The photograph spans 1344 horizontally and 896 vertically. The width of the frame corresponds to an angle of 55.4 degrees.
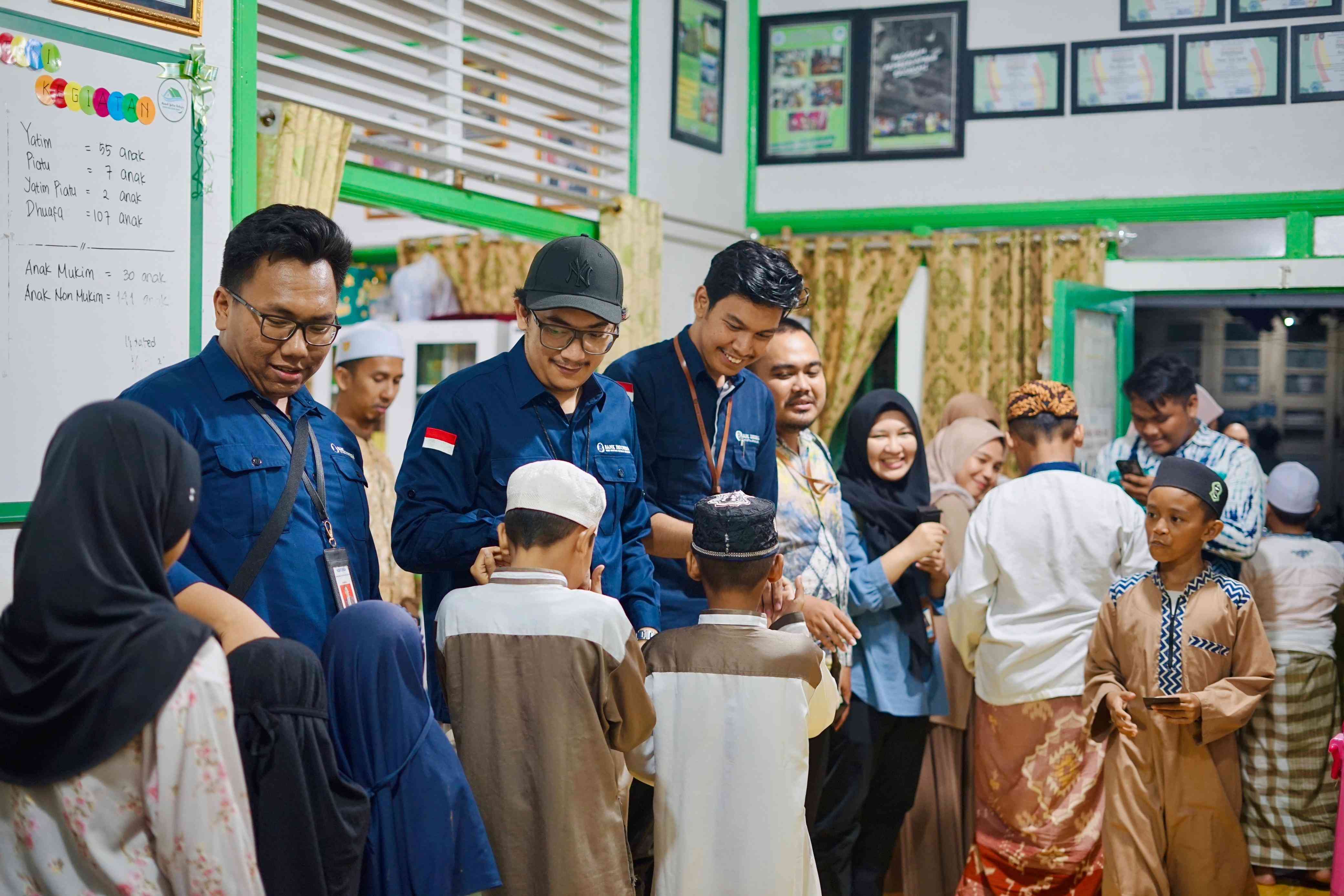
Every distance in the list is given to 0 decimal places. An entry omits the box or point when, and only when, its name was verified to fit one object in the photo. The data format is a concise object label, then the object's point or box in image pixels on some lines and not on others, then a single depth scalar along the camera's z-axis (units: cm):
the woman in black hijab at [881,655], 369
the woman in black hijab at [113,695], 143
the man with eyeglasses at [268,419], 188
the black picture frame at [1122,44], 635
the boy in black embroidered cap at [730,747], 233
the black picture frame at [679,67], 638
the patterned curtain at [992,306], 650
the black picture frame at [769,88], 700
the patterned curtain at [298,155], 384
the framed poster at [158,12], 320
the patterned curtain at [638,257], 577
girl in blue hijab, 171
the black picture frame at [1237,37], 613
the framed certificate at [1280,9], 604
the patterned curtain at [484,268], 626
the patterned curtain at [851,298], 689
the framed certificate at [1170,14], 624
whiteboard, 304
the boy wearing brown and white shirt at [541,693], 212
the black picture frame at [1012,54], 656
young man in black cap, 233
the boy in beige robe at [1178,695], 344
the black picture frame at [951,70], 675
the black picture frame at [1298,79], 605
